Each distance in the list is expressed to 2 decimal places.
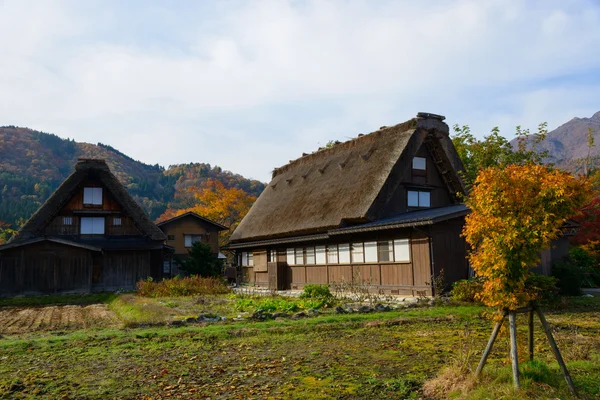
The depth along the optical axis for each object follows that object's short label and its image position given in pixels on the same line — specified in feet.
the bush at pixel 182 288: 75.87
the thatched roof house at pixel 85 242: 92.07
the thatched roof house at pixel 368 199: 68.18
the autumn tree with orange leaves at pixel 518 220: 18.30
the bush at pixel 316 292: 60.75
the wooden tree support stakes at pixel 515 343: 17.12
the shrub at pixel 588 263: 84.23
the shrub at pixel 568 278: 63.10
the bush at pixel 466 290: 51.26
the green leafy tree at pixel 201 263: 107.86
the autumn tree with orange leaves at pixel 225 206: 185.37
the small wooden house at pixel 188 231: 144.46
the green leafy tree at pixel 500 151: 114.01
